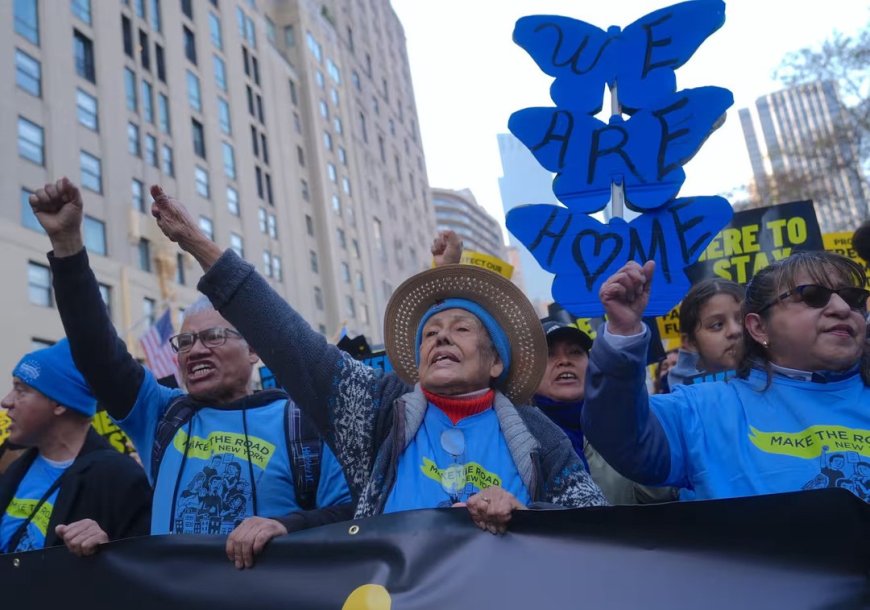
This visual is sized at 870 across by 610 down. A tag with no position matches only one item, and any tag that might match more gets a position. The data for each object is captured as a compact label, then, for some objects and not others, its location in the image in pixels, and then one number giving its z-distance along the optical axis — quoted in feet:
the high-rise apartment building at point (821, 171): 66.03
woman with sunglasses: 6.84
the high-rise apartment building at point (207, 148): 67.72
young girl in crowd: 12.43
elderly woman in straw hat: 7.48
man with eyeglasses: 8.95
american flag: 36.14
